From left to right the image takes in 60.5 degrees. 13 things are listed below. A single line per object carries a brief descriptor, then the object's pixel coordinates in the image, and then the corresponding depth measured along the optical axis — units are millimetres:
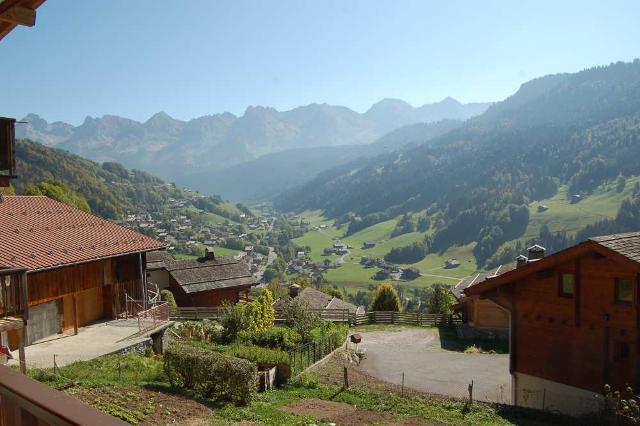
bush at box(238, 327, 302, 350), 25766
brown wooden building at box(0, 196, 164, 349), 21516
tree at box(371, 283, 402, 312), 50625
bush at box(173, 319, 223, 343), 27891
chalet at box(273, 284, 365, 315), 48031
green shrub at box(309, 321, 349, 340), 28859
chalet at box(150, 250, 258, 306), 45344
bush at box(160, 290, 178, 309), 40938
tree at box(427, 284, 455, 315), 45469
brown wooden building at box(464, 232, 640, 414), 17375
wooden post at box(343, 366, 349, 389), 20109
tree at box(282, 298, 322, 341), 28656
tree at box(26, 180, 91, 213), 44406
